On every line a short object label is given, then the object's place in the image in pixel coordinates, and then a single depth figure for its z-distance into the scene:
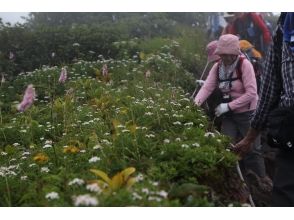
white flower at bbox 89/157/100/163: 3.32
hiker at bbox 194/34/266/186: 5.41
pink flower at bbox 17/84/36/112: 3.21
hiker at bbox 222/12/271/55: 9.16
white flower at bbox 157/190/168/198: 2.55
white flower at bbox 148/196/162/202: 2.51
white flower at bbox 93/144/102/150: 3.68
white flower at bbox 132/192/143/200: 2.50
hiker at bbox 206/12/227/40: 13.51
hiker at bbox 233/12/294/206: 3.17
